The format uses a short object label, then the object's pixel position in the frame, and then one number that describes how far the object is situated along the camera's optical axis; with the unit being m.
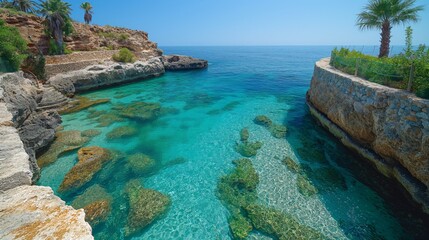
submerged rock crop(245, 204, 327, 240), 7.02
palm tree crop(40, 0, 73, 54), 27.00
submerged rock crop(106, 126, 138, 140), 13.97
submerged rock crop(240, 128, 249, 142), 13.95
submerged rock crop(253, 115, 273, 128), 16.14
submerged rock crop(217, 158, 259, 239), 7.44
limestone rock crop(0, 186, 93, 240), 3.05
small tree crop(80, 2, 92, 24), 44.09
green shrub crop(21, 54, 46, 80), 21.59
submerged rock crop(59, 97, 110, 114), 18.62
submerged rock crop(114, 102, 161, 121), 17.80
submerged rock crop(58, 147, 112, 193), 9.25
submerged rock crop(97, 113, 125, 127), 16.03
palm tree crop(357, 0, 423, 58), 16.47
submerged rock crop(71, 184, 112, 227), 7.65
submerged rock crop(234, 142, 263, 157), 12.11
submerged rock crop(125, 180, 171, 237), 7.45
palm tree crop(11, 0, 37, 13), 35.94
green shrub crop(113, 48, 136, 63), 31.78
